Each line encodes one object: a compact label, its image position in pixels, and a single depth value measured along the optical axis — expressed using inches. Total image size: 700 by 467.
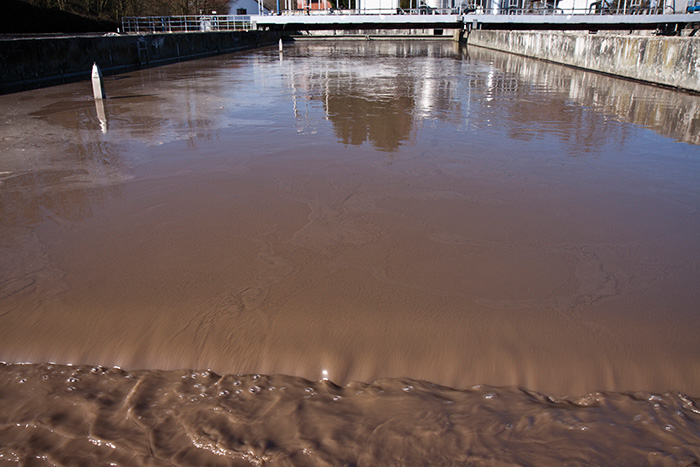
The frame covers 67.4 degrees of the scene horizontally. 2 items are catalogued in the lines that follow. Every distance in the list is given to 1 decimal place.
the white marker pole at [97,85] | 495.2
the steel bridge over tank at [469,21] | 1474.5
